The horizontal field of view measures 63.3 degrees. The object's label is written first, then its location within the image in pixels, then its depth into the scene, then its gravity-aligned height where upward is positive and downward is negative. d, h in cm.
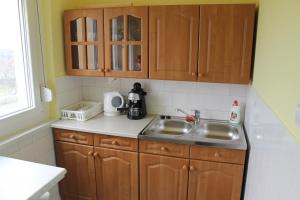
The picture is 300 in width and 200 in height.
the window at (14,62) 170 -4
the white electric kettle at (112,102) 227 -41
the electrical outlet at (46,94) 203 -30
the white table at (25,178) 112 -61
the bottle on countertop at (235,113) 204 -44
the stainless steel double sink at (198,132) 173 -57
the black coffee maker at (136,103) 216 -39
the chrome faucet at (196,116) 213 -49
